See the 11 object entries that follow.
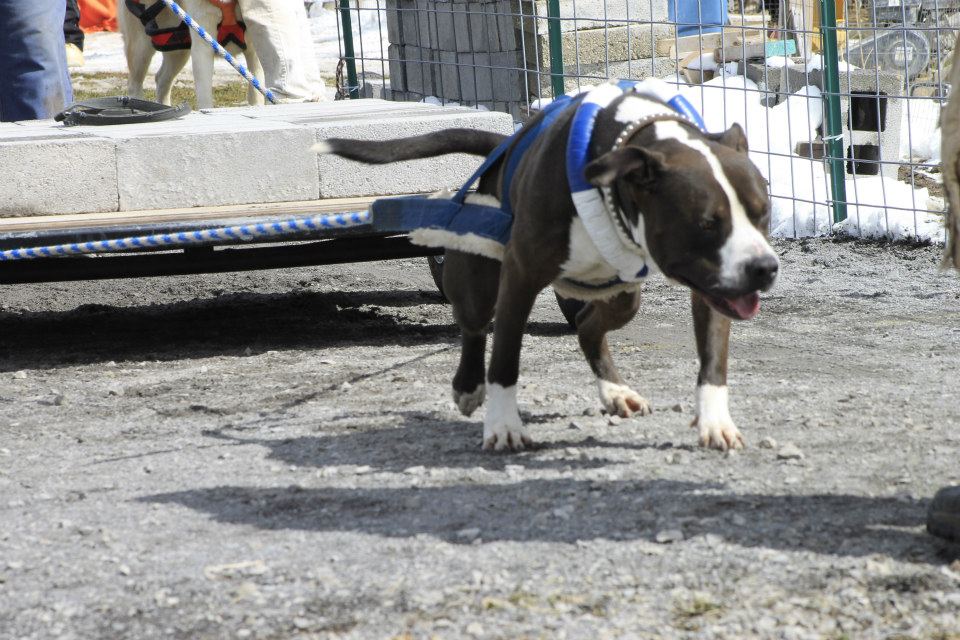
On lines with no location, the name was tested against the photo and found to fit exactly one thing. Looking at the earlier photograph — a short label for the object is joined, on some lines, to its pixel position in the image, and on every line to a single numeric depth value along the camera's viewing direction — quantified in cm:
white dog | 1658
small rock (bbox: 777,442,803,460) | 660
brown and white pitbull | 608
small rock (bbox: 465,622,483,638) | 467
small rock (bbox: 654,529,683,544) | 544
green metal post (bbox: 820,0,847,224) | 1367
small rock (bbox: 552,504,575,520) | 584
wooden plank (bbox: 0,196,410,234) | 968
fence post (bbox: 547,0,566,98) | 1581
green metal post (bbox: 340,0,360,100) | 1828
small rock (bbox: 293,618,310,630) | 477
